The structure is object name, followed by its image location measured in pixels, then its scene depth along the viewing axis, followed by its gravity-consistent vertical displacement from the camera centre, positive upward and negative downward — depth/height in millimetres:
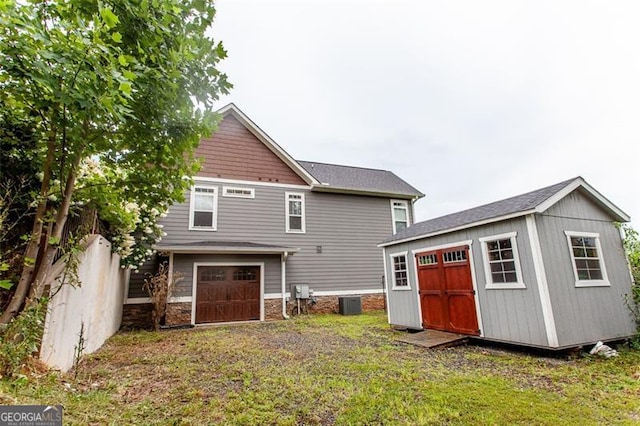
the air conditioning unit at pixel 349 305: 11641 -1209
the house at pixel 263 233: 10047 +1835
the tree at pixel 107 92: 2527 +1988
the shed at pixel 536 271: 5328 -40
